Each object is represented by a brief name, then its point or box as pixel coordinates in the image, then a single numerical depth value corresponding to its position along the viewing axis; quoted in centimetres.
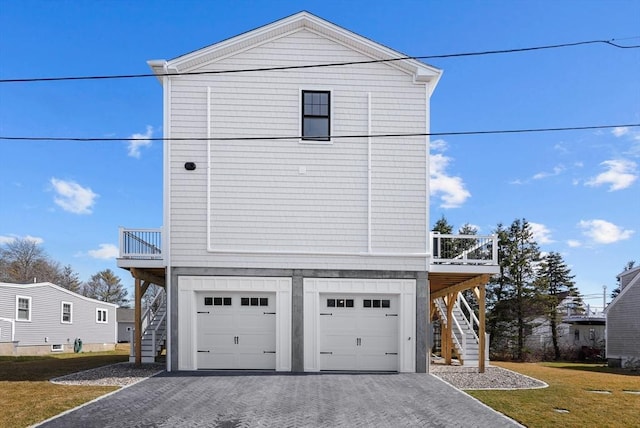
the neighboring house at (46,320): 2497
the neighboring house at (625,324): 2392
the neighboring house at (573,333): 3422
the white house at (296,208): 1396
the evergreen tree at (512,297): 3281
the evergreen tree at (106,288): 5303
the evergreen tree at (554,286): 3360
